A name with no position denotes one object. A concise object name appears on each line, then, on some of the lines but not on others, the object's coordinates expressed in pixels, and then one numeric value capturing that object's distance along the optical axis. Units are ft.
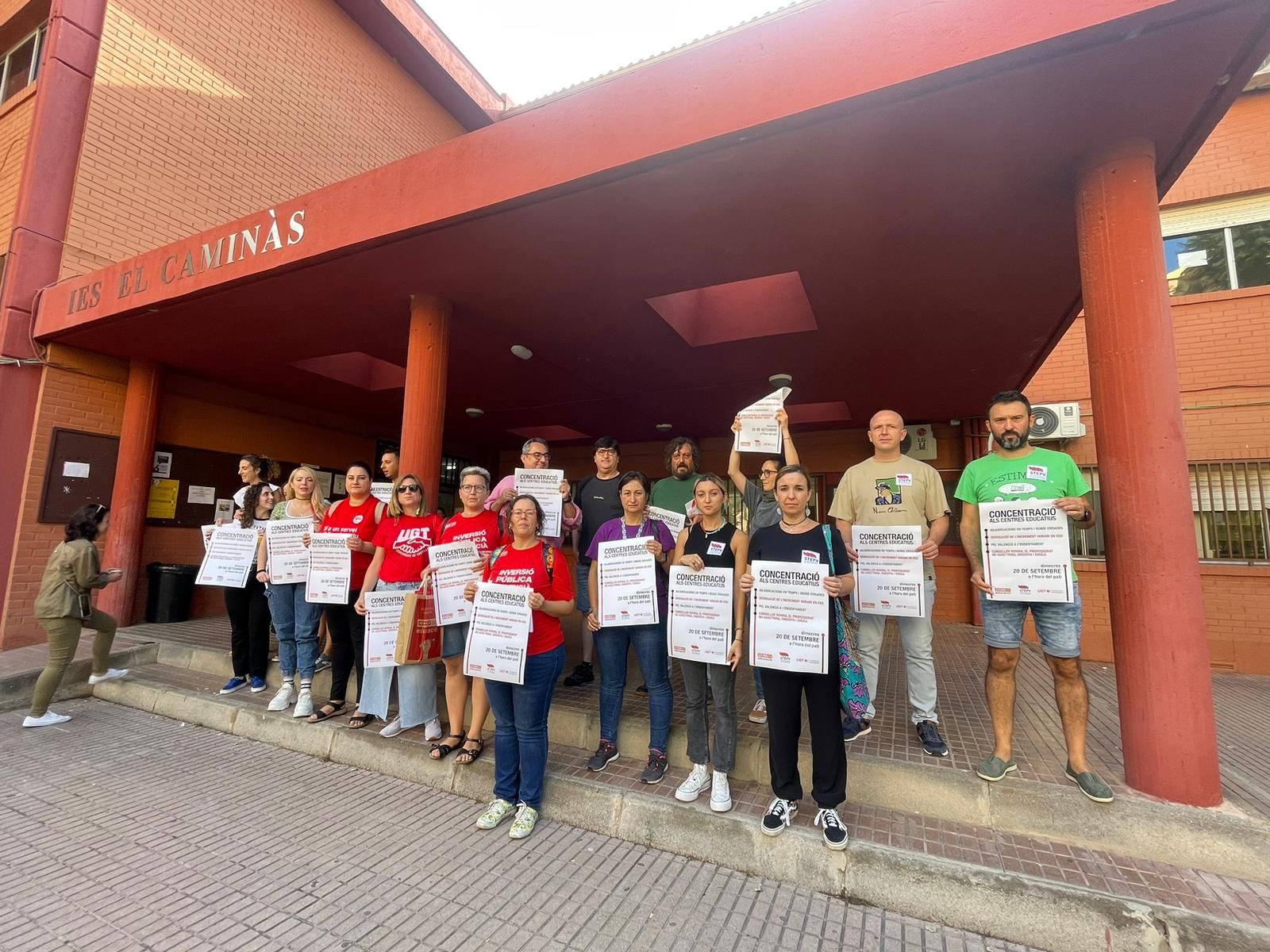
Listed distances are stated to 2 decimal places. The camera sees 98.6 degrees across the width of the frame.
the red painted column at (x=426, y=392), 15.75
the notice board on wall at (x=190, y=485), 24.62
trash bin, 23.44
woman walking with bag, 15.03
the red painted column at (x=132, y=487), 22.85
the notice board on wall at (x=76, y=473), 21.35
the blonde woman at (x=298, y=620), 14.07
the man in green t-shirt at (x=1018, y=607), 9.04
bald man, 10.71
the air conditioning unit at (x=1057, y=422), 25.50
